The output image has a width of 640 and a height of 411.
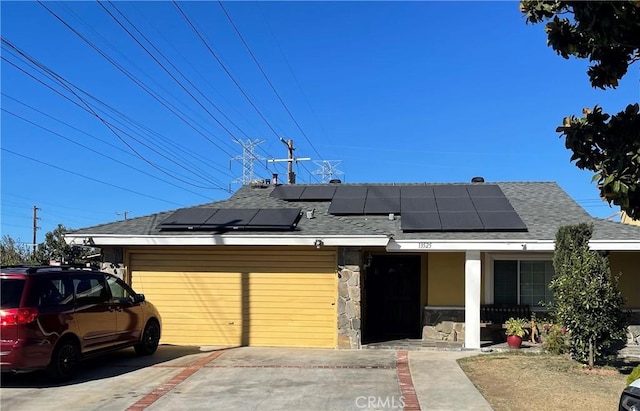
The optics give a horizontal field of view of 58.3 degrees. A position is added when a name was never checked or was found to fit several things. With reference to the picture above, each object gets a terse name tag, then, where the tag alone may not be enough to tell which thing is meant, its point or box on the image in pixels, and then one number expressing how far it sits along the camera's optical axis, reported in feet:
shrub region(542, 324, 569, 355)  37.81
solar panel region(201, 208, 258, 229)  43.80
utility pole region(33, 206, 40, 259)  154.45
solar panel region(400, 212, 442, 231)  43.11
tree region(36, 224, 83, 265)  95.71
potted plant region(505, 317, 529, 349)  41.68
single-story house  41.65
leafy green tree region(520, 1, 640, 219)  17.75
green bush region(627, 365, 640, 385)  20.08
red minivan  27.22
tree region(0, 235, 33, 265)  93.86
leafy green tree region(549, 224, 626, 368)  32.83
